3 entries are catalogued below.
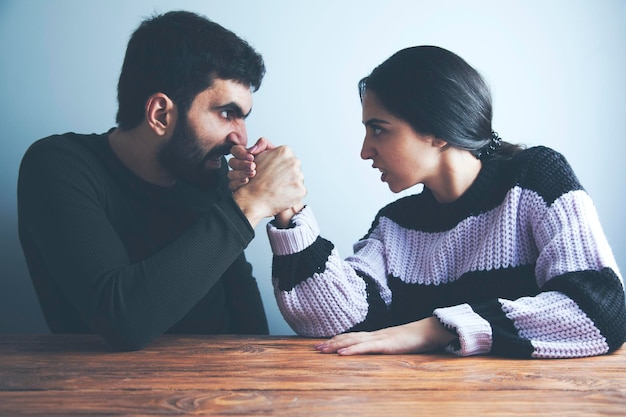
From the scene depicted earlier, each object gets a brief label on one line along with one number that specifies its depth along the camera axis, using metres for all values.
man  1.10
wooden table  0.80
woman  1.08
